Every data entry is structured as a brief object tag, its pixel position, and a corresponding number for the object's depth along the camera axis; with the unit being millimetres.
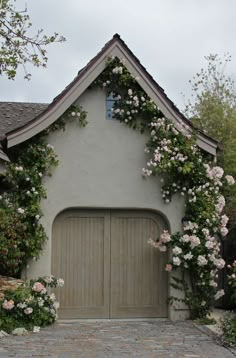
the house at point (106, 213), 11695
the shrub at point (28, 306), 9906
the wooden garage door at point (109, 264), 11836
